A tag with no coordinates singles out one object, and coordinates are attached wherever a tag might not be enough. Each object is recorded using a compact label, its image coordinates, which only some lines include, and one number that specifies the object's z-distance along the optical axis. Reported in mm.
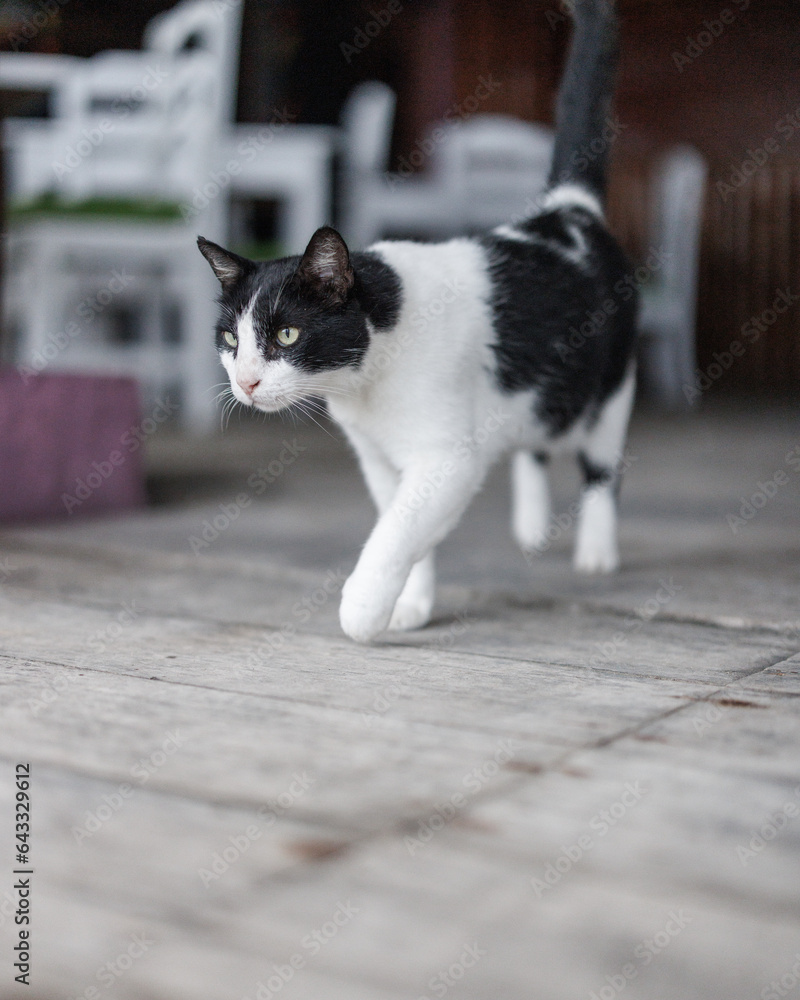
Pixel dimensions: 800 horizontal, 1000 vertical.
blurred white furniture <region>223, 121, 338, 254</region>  4410
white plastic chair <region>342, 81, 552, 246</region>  5098
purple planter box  2578
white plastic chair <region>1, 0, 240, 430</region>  3928
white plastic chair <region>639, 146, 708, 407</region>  5504
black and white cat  1514
